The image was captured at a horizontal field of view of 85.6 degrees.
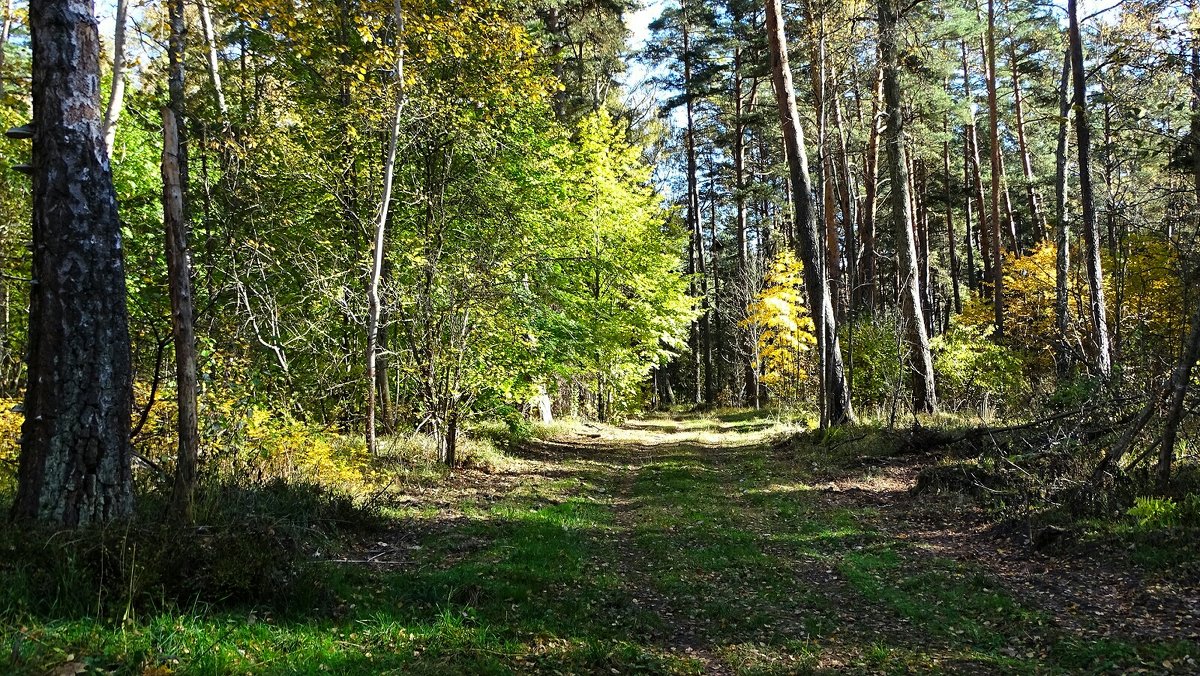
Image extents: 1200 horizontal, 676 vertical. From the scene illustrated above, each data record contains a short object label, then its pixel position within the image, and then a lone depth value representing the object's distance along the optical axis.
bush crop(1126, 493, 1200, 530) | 6.14
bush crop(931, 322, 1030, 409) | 16.73
